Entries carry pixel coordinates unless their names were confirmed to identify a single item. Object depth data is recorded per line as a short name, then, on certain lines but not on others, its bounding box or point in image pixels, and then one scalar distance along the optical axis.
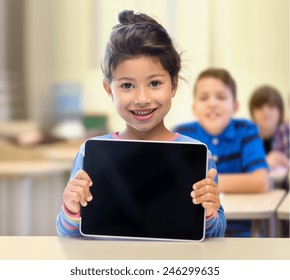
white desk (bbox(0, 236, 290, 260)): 1.55
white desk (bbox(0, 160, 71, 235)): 6.42
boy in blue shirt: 3.21
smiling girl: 1.78
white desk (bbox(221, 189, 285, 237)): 3.11
